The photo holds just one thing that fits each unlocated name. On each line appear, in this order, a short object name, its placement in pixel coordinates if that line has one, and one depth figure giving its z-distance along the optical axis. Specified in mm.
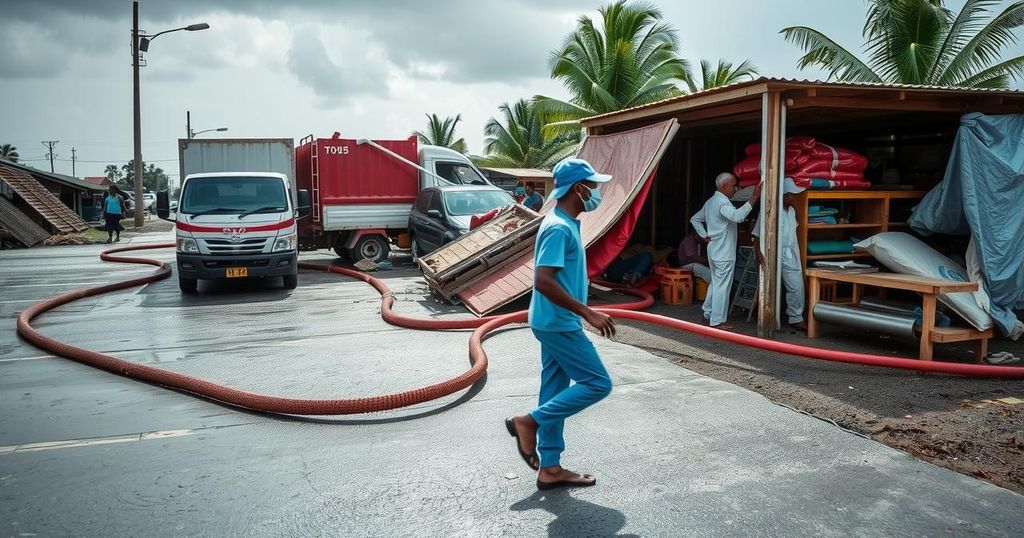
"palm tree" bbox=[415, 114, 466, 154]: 47469
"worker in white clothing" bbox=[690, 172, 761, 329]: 8930
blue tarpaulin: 7953
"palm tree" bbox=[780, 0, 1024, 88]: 20641
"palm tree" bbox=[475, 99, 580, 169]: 41406
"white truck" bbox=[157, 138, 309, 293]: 12031
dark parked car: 14391
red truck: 16281
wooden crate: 10555
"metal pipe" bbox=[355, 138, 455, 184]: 16566
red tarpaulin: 10177
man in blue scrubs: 3854
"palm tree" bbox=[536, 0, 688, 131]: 27211
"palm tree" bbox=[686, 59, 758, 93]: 29372
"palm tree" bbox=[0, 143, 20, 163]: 96650
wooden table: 6984
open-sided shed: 8258
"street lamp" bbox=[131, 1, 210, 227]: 28625
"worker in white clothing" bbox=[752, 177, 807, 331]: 8570
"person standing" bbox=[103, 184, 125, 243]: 25156
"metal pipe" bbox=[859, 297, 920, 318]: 7644
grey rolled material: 7328
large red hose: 5383
